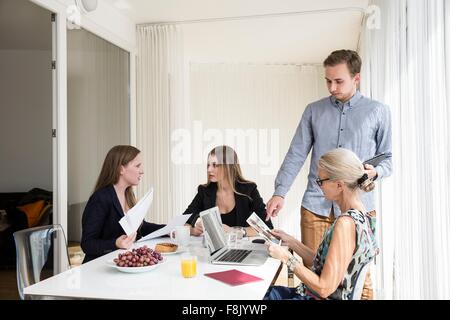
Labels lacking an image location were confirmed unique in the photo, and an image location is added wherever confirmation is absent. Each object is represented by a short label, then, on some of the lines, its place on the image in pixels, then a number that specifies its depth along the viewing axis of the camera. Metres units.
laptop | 1.83
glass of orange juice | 1.60
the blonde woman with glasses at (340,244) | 1.51
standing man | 2.28
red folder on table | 1.54
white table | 1.40
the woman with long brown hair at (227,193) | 2.89
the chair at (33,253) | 2.02
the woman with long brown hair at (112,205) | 2.23
